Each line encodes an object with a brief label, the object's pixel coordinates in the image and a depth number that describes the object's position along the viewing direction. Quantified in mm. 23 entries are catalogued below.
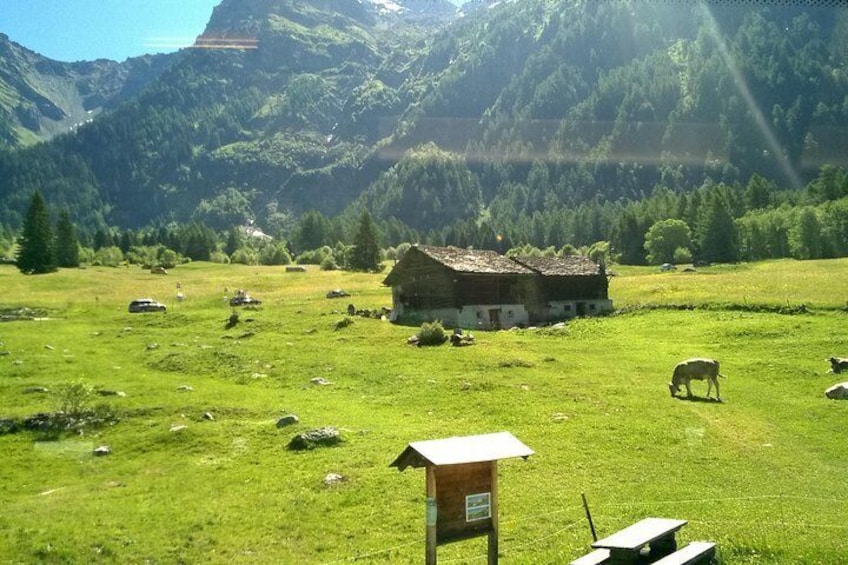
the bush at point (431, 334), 51188
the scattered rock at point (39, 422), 29812
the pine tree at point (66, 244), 137000
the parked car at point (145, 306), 76000
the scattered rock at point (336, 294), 88125
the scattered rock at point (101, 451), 26859
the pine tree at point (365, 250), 141250
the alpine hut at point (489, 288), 68188
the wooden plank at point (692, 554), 12758
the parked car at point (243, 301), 81688
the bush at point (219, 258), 180250
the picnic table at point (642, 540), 12781
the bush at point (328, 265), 149000
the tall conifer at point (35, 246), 121125
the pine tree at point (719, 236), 144250
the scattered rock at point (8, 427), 29422
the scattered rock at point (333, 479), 21750
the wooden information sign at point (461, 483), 12547
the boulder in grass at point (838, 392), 31656
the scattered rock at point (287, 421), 28850
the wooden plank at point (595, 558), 12923
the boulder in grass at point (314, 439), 25859
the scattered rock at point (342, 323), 58694
